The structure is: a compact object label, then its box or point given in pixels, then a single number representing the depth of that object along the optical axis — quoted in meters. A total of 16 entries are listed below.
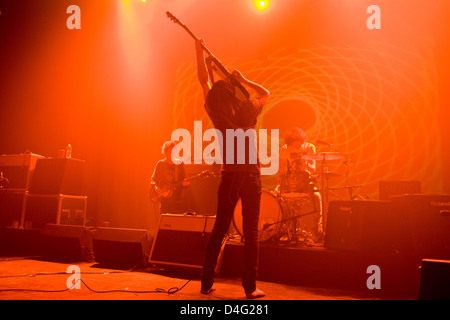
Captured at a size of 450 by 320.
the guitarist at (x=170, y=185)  5.63
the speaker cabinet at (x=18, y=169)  6.28
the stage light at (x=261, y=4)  7.54
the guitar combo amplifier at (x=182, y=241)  4.15
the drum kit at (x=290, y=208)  4.66
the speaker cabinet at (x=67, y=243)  5.09
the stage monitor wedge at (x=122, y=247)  4.57
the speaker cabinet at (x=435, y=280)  2.19
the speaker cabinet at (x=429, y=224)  3.47
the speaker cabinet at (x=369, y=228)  3.80
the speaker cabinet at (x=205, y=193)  5.77
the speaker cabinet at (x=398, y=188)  5.43
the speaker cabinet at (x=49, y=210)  5.94
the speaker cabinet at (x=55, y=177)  6.06
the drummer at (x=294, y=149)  5.60
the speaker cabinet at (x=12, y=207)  6.16
